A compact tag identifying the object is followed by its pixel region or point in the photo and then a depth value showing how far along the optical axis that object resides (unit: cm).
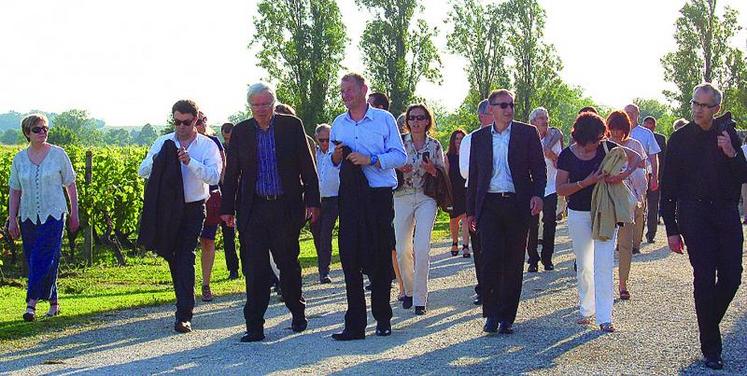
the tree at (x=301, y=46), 3216
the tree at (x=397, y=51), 3525
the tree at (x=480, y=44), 4022
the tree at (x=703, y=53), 4362
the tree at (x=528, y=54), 4097
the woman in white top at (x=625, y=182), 1127
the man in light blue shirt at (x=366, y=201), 945
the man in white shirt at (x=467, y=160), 1073
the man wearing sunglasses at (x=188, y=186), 1005
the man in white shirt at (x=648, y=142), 1428
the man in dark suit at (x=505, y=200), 965
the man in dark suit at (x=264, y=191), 946
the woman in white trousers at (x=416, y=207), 1095
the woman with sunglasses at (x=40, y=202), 1102
